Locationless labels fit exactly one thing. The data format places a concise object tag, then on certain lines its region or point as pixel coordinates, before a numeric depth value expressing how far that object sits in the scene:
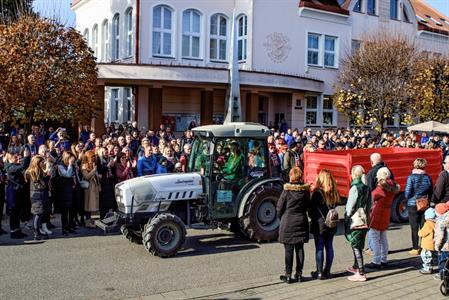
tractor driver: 9.36
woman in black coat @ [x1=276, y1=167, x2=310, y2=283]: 7.14
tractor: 8.66
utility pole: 22.48
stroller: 6.70
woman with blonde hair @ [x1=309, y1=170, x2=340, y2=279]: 7.45
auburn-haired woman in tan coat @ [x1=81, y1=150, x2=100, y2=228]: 10.99
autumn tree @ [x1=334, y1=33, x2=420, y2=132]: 24.56
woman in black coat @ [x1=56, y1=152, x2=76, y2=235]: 10.40
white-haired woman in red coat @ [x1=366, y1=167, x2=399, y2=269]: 7.92
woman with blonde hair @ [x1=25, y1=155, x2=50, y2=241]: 9.72
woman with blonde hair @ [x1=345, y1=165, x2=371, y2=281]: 7.47
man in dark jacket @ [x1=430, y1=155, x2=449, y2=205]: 8.44
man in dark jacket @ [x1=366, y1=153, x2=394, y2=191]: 9.78
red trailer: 11.60
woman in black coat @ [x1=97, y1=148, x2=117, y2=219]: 11.15
